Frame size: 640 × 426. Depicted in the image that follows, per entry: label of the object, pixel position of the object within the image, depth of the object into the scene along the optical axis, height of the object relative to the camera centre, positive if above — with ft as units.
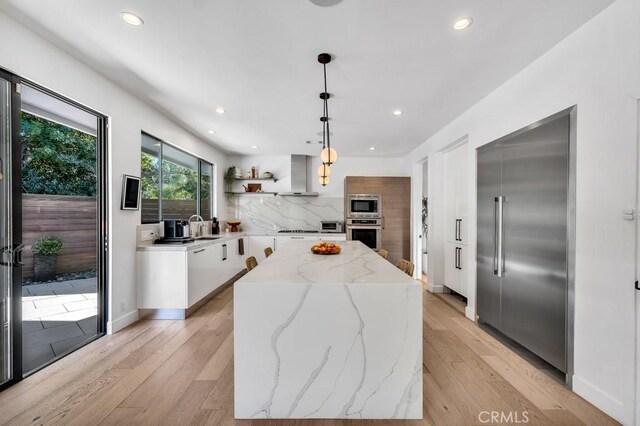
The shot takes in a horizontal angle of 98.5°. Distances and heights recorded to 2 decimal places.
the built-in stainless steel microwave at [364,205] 17.58 +0.34
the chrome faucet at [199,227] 15.04 -0.94
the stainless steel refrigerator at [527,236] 6.72 -0.75
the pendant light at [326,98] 7.16 +3.87
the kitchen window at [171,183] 11.52 +1.37
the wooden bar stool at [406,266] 7.86 -1.67
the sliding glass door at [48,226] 6.37 -0.44
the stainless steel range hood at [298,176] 18.94 +2.36
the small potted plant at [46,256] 7.14 -1.24
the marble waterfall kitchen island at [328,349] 5.26 -2.67
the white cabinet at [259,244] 17.44 -2.14
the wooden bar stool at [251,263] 8.57 -1.67
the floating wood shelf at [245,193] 19.03 +1.20
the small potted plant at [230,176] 18.79 +2.34
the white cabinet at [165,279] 10.48 -2.62
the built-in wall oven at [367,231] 17.46 -1.33
